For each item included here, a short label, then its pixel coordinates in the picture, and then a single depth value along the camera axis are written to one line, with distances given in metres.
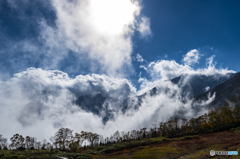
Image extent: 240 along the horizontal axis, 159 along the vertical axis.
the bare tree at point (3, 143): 101.81
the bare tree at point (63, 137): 99.31
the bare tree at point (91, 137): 111.05
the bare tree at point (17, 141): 93.94
